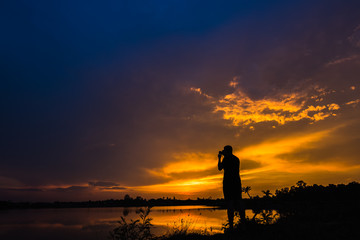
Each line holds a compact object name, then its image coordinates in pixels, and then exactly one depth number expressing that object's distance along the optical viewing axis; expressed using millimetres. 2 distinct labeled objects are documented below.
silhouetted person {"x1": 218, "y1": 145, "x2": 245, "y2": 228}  8594
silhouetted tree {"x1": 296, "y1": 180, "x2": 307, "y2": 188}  79156
